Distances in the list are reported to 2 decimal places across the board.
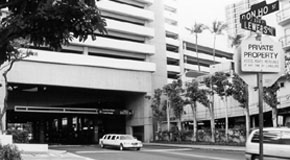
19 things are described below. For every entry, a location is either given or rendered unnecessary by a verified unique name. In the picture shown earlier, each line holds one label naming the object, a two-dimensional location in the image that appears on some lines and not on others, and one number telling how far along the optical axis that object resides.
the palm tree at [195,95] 43.19
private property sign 5.64
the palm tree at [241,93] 36.44
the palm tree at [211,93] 41.94
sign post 5.63
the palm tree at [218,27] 73.25
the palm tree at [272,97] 33.31
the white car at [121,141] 38.12
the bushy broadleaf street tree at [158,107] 54.34
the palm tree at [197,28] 79.05
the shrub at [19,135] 34.28
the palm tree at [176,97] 49.09
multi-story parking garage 49.62
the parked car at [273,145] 15.37
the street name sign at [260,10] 5.96
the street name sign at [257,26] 5.85
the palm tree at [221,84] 39.84
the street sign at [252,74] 5.70
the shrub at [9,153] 13.40
